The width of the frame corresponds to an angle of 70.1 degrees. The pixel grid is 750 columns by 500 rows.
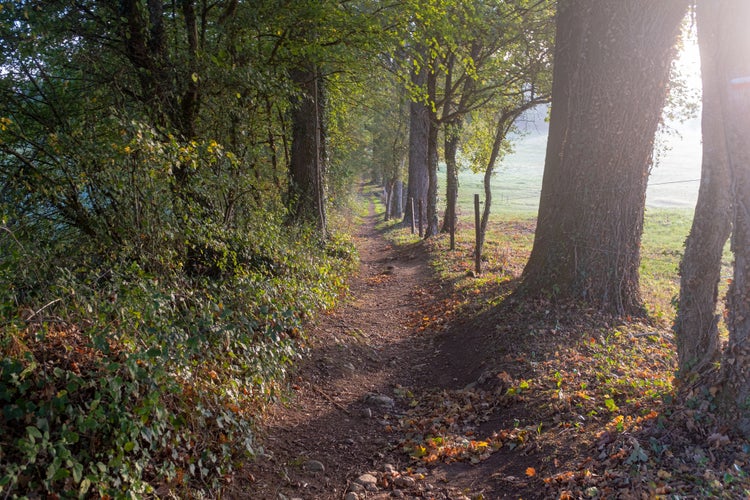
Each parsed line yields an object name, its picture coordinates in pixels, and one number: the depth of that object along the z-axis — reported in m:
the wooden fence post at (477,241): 12.24
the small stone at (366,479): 4.56
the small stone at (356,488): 4.42
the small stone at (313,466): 4.73
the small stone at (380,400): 6.38
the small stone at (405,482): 4.46
